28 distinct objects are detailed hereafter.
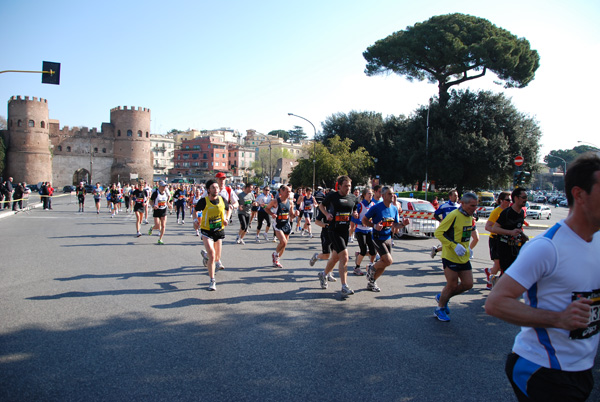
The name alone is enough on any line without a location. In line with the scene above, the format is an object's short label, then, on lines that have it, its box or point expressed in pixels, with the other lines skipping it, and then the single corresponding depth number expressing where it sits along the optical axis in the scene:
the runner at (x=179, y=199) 18.83
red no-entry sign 19.80
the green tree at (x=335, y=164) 38.75
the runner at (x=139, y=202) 13.96
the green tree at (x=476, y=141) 34.62
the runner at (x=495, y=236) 7.19
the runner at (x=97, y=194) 24.33
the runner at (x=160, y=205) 11.98
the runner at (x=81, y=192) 24.89
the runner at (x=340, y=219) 6.57
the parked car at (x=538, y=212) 32.75
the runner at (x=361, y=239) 8.16
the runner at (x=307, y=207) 15.37
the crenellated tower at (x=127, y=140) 78.25
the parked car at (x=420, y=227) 15.45
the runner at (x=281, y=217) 8.97
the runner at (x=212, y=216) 7.29
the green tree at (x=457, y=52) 35.69
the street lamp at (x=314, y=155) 32.34
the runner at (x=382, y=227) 6.87
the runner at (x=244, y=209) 12.82
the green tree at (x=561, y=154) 126.00
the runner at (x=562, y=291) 1.91
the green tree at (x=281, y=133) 174.77
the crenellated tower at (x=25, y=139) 68.19
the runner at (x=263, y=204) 13.42
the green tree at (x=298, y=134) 153.12
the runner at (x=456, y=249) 5.43
